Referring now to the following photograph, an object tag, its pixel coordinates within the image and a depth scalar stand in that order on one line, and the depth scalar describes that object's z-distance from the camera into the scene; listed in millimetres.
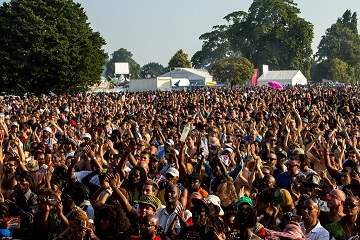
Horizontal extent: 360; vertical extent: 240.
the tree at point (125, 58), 163500
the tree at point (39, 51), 40219
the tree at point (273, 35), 88000
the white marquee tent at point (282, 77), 74388
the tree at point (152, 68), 160350
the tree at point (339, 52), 97169
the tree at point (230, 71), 65000
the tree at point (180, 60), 95312
